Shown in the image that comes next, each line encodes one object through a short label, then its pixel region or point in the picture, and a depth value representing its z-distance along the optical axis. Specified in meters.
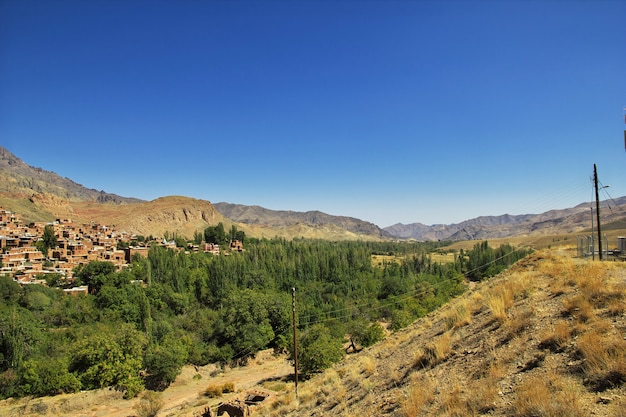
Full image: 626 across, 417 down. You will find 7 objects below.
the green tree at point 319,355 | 29.53
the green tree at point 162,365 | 35.34
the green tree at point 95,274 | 58.08
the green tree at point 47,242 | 73.07
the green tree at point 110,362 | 32.50
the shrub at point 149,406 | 27.28
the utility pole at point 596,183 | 24.56
